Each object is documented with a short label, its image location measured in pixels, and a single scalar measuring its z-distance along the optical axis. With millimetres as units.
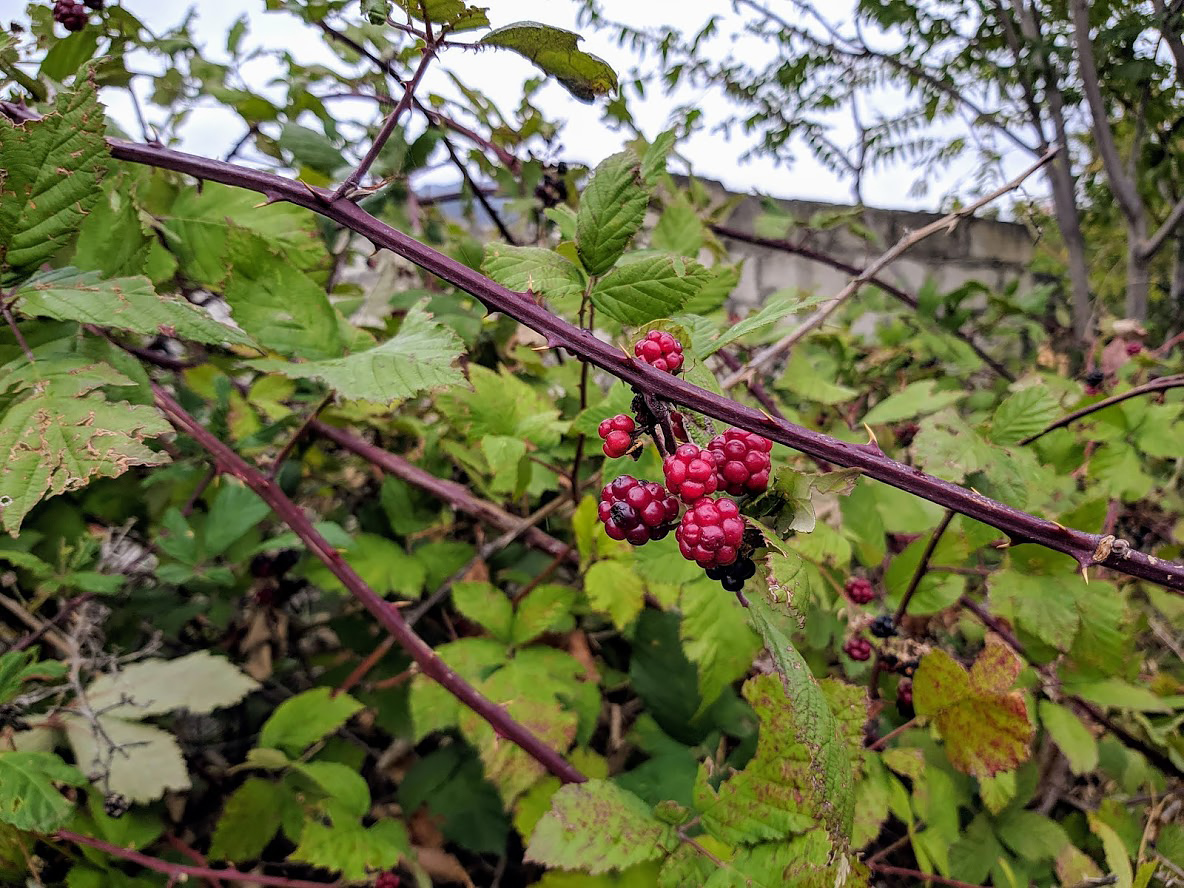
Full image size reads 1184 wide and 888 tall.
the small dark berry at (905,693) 329
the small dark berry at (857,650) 336
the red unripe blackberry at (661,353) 205
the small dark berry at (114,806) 293
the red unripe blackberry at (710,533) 179
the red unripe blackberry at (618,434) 196
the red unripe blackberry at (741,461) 194
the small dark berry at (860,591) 343
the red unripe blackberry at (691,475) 183
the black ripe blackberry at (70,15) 346
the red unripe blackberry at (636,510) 194
